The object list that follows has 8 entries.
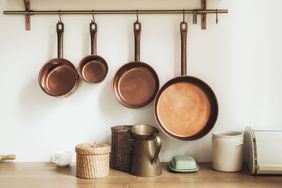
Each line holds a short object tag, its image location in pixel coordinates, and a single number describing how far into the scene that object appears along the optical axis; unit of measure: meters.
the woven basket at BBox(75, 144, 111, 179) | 1.60
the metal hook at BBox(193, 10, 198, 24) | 1.84
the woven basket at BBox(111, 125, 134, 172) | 1.71
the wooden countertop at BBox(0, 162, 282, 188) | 1.52
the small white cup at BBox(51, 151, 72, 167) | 1.78
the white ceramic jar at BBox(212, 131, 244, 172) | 1.69
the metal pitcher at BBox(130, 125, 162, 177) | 1.62
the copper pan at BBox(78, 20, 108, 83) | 1.84
